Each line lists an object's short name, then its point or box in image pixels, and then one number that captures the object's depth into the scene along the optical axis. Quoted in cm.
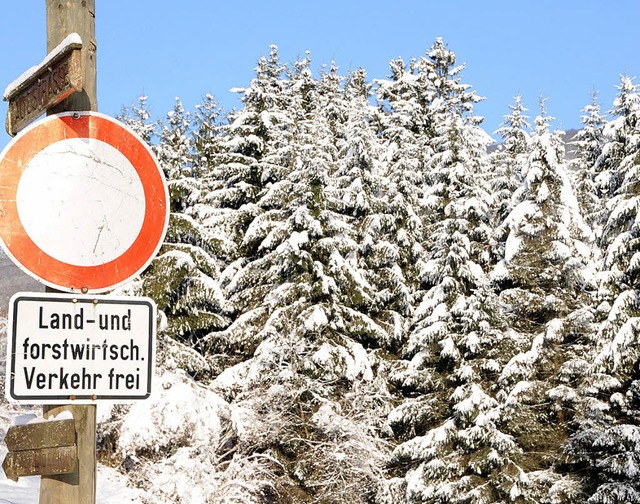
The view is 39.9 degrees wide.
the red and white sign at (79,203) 321
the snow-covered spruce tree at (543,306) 2377
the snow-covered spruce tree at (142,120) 3109
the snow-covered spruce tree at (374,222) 3116
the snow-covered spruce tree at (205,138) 4722
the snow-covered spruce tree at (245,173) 3216
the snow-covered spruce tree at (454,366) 2323
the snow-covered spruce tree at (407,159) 3309
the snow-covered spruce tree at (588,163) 3934
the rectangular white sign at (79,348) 311
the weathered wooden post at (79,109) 321
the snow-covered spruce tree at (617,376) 2105
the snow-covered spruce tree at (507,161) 3531
